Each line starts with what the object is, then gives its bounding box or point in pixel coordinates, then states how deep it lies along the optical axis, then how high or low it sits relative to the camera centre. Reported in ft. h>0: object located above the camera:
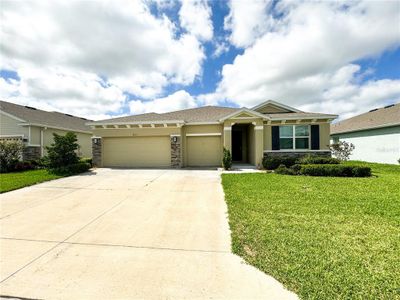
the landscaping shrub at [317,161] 38.81 -1.97
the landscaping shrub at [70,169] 37.68 -3.32
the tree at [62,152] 38.82 -0.11
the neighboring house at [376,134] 51.93 +4.58
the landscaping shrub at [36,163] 46.24 -2.58
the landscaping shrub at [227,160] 42.04 -1.86
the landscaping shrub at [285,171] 36.40 -3.56
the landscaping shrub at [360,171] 33.01 -3.28
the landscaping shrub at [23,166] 43.62 -3.05
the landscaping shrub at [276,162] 41.32 -2.27
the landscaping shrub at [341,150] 49.24 +0.06
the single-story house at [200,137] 44.68 +3.18
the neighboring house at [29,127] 49.65 +6.12
